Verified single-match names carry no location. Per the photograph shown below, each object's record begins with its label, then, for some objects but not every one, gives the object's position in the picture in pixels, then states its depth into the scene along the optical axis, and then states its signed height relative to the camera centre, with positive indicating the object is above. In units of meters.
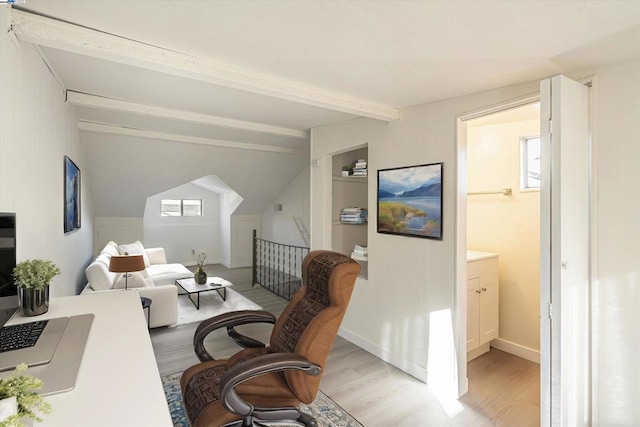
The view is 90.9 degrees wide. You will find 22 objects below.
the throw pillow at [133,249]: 5.04 -0.60
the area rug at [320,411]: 2.16 -1.44
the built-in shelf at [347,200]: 3.96 +0.15
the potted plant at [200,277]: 4.71 -0.97
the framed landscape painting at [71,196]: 2.83 +0.17
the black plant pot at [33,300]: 1.50 -0.42
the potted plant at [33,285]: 1.49 -0.35
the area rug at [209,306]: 4.17 -1.37
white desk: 0.81 -0.52
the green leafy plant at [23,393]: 0.64 -0.37
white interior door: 1.66 -0.21
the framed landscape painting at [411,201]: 2.68 +0.10
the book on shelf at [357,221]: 3.76 -0.11
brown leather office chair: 1.44 -0.77
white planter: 0.60 -0.38
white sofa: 3.45 -0.88
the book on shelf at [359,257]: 3.55 -0.51
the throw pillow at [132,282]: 3.66 -0.82
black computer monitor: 1.38 -0.23
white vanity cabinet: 3.01 -0.89
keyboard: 1.17 -0.49
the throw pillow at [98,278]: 3.44 -0.71
